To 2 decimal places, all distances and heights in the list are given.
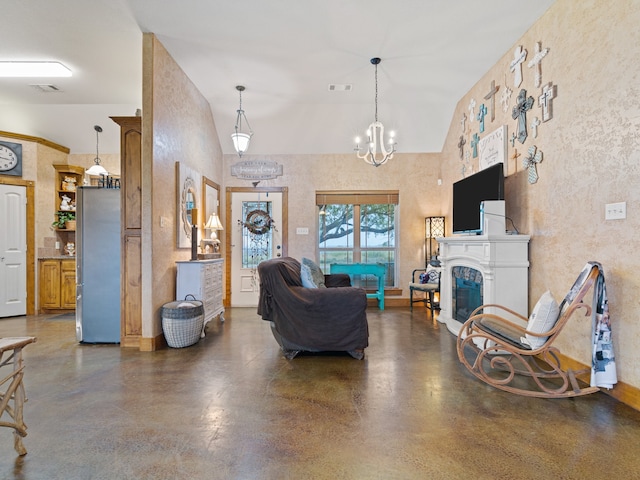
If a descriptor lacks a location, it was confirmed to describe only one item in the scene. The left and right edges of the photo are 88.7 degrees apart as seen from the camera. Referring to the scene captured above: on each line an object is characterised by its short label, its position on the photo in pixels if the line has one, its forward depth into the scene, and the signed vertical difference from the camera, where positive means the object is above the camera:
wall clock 5.05 +1.26
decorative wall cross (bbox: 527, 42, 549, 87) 3.18 +1.73
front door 5.92 -0.04
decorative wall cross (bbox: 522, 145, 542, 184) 3.25 +0.77
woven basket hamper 3.55 -0.93
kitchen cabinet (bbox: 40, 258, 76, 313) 5.35 -0.75
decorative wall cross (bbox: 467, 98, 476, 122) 4.60 +1.85
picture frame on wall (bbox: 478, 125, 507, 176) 3.81 +1.10
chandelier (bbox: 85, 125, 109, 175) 4.77 +1.00
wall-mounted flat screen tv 3.62 +0.53
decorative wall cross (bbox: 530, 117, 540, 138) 3.27 +1.13
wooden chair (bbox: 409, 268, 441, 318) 5.16 -0.78
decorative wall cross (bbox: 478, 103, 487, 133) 4.30 +1.64
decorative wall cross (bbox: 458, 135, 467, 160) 4.95 +1.43
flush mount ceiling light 4.02 +2.13
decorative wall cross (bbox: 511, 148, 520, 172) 3.60 +0.90
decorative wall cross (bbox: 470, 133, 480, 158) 4.50 +1.31
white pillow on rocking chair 2.48 -0.62
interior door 5.01 -0.19
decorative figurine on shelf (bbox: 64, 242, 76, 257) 5.63 -0.18
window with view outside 6.09 +0.07
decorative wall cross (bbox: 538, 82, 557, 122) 3.03 +1.30
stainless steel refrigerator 3.78 -0.30
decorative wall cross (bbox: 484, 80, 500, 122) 4.04 +1.76
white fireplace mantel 3.36 -0.34
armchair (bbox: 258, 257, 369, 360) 3.18 -0.74
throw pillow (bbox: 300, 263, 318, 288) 3.38 -0.41
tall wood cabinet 3.64 +0.03
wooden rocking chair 2.35 -0.87
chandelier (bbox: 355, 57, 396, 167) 3.98 +1.42
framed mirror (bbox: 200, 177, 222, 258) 4.91 +0.37
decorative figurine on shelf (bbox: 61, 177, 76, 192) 5.67 +0.95
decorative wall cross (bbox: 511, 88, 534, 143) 3.41 +1.34
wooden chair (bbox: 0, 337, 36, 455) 1.59 -0.78
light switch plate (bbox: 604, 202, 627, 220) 2.34 +0.19
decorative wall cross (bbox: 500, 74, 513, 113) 3.74 +1.64
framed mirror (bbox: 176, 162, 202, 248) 4.09 +0.48
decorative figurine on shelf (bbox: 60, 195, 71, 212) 5.62 +0.59
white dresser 3.93 -0.54
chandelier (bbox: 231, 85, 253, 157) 4.59 +1.39
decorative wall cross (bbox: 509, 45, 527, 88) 3.46 +1.88
